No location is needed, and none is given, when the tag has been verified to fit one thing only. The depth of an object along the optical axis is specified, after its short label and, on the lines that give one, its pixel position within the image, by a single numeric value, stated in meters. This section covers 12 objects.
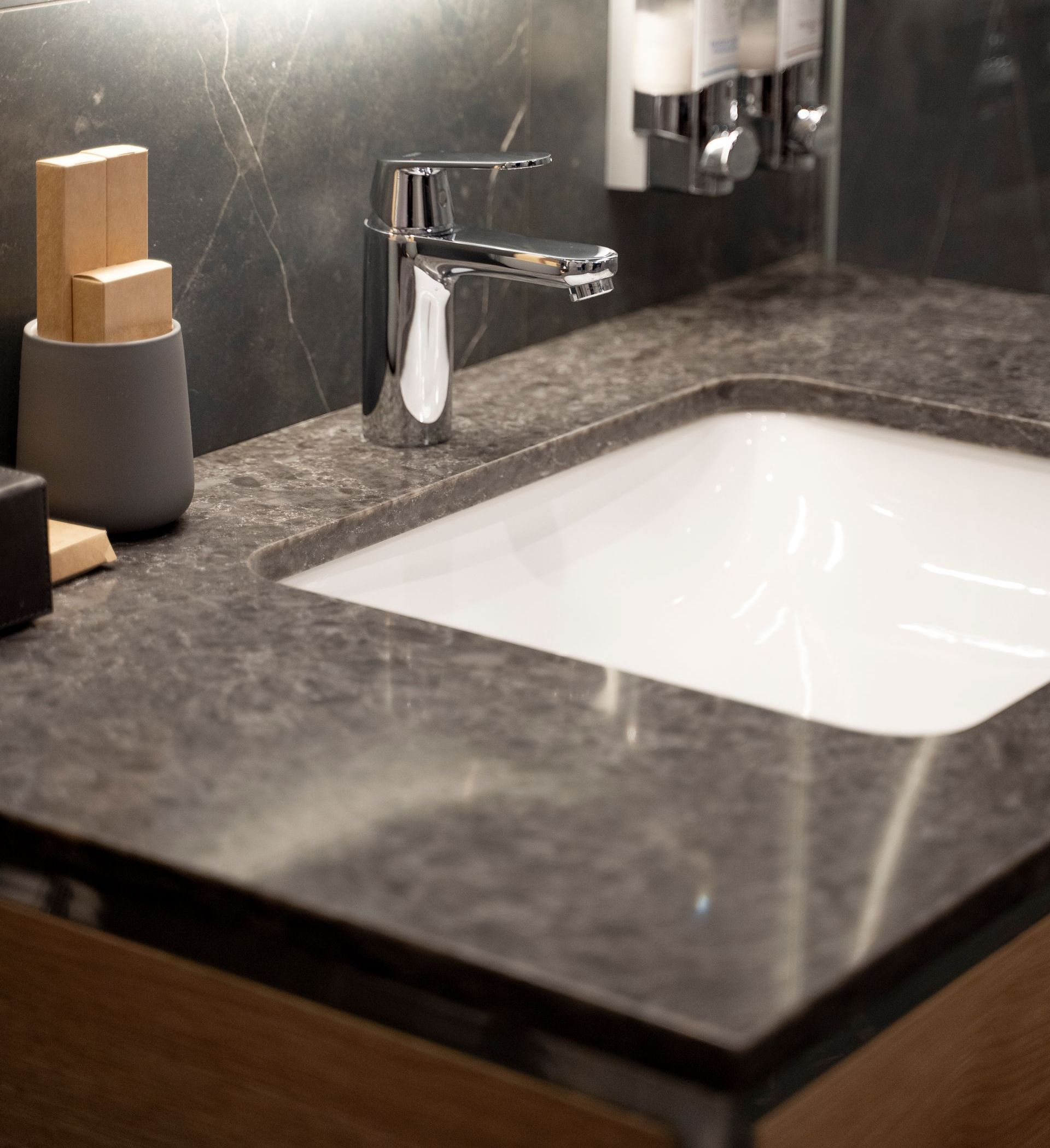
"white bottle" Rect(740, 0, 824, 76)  1.95
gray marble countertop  1.26
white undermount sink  1.65
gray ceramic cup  1.53
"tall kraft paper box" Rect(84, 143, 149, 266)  1.53
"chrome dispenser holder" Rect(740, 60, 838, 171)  1.98
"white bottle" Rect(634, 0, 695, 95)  1.90
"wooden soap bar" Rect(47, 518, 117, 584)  1.52
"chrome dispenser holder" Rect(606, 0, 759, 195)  1.90
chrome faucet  1.62
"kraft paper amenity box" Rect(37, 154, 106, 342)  1.51
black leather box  1.44
